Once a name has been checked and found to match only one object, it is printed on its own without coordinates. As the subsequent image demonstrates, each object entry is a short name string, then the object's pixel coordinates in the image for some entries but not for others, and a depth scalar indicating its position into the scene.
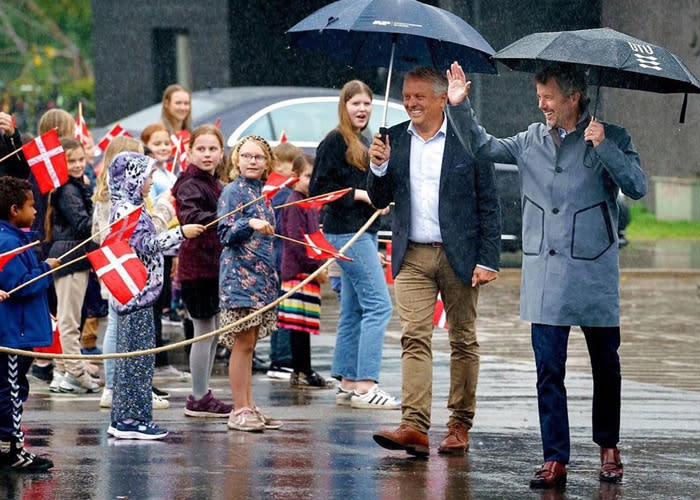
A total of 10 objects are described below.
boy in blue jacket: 15.82
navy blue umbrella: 16.62
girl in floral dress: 18.34
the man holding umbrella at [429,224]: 16.94
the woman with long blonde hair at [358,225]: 20.64
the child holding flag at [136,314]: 17.69
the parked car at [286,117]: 35.84
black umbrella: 14.84
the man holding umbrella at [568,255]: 15.59
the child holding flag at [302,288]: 22.41
